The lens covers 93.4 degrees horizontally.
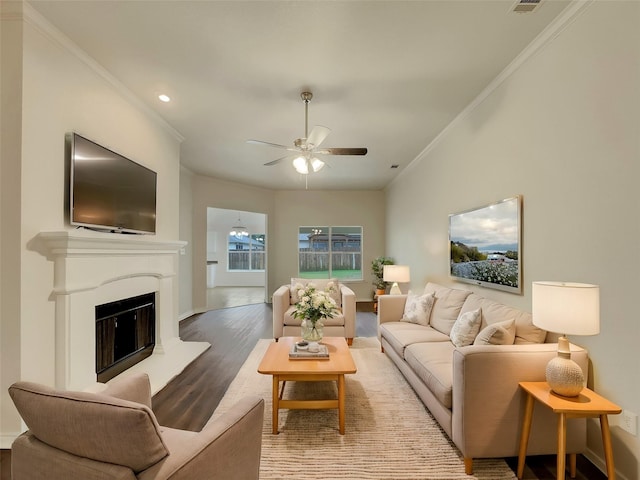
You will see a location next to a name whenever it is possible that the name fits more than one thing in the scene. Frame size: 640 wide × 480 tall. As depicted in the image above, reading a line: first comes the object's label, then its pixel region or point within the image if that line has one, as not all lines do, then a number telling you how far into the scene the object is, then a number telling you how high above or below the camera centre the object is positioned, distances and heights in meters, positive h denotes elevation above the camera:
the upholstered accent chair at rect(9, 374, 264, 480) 0.97 -0.69
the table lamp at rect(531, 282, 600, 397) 1.60 -0.41
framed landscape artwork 2.67 -0.02
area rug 1.87 -1.42
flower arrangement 2.85 -0.61
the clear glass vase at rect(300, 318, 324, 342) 2.92 -0.86
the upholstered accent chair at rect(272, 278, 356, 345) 4.25 -1.12
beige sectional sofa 1.83 -0.94
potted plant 6.95 -0.62
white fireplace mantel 2.32 -0.45
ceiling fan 2.97 +0.95
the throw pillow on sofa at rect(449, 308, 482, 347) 2.61 -0.75
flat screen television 2.46 +0.49
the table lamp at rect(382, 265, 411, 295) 5.01 -0.54
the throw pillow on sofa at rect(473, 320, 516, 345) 2.16 -0.66
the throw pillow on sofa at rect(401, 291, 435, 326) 3.59 -0.81
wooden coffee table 2.29 -1.01
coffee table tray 2.60 -0.97
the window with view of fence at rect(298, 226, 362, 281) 8.07 -0.26
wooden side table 1.55 -0.86
